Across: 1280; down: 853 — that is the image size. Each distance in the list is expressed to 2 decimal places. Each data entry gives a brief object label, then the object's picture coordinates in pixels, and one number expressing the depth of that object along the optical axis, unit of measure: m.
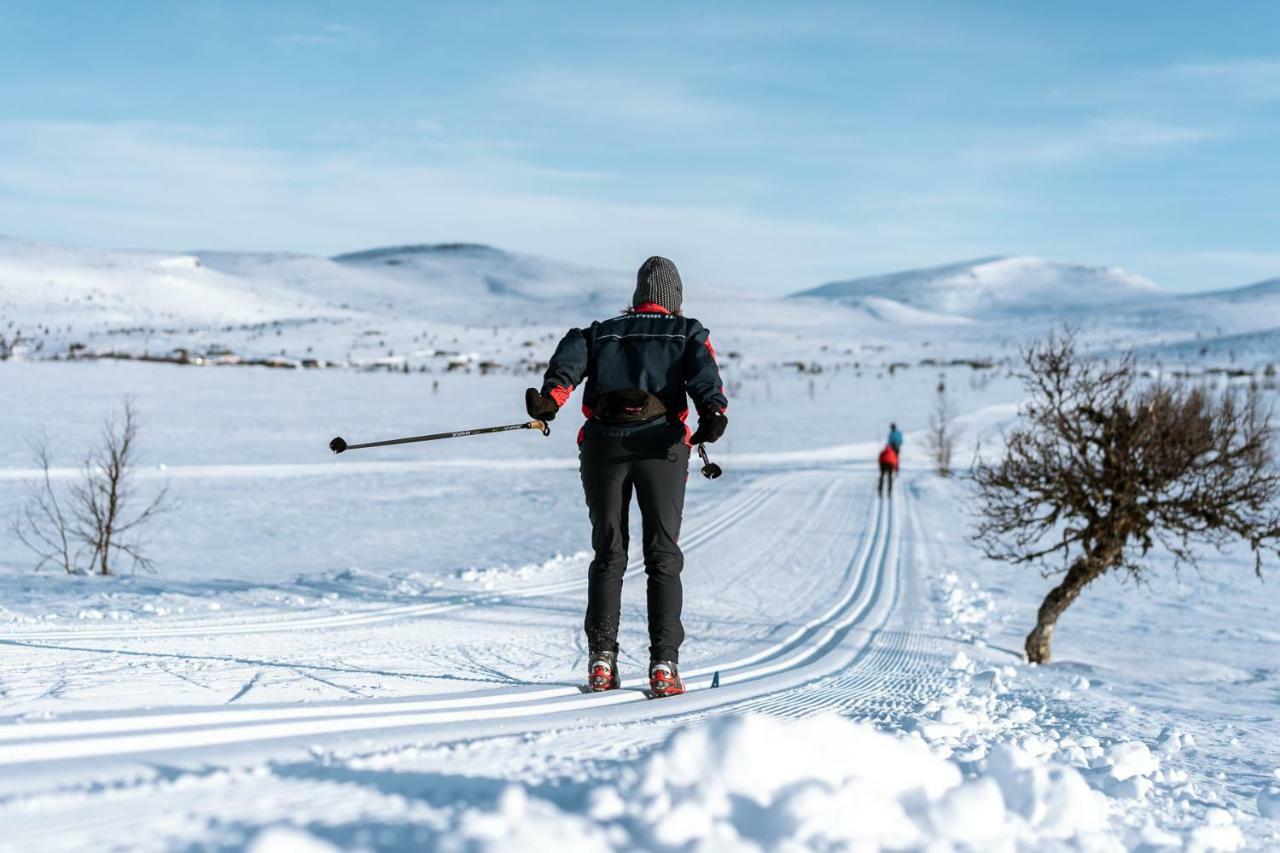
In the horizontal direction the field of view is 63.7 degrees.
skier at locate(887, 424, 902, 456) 27.99
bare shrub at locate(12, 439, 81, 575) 16.80
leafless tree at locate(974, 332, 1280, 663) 10.84
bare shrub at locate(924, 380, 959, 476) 33.38
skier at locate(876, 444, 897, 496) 26.66
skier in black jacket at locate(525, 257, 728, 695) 4.77
